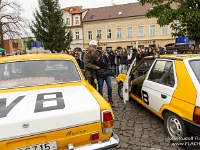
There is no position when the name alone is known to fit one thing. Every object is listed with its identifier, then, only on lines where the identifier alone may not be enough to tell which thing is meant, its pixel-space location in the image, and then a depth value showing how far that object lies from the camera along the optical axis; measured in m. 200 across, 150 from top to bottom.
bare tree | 26.28
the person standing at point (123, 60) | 10.88
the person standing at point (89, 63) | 4.89
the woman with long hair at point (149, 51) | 10.76
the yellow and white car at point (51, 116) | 1.97
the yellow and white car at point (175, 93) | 2.64
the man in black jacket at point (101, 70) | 4.87
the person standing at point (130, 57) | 10.44
